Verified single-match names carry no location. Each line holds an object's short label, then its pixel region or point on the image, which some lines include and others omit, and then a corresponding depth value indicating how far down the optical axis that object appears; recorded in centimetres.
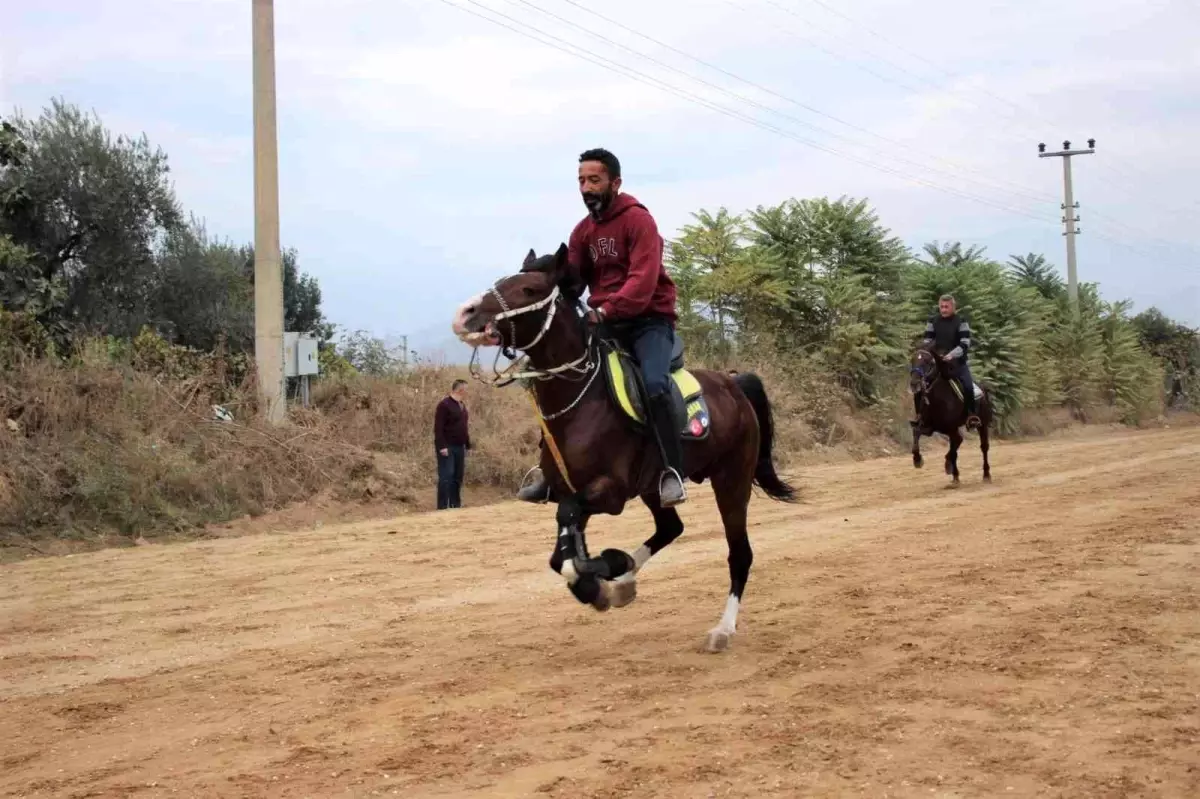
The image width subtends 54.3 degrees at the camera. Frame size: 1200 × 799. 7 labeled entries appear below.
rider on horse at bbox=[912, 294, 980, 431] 1973
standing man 1844
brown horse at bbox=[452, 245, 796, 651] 725
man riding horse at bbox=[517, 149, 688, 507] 789
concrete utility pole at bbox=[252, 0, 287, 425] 1959
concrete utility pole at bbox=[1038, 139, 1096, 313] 5121
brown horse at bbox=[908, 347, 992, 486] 1975
